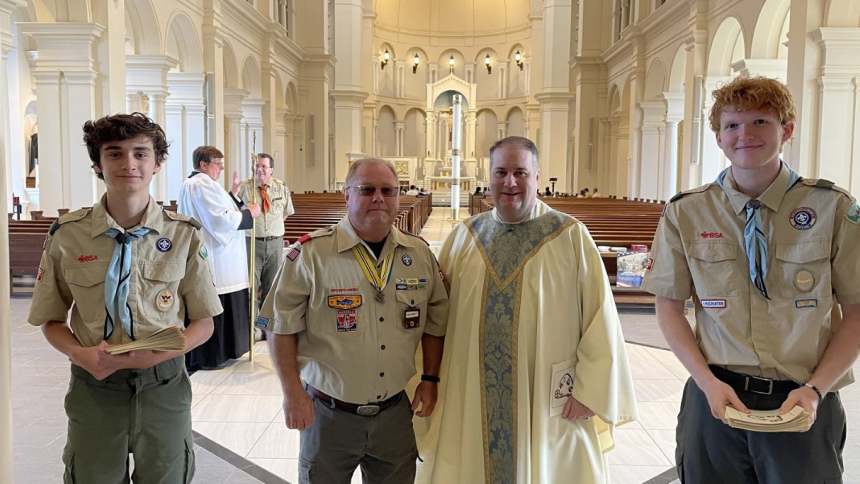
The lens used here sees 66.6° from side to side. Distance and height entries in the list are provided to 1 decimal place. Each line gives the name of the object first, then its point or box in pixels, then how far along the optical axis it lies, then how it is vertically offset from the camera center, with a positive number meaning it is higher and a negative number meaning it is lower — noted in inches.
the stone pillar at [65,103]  372.6 +47.2
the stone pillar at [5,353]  95.3 -24.9
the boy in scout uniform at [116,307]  84.2 -15.9
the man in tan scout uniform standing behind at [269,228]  245.4 -15.2
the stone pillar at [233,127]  666.2 +64.0
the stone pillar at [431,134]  1218.0 +104.3
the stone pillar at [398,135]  1358.3 +112.9
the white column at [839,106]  354.6 +48.9
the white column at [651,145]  727.1 +53.7
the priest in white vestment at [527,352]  93.2 -23.3
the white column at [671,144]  664.4 +51.3
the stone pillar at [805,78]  360.8 +65.4
